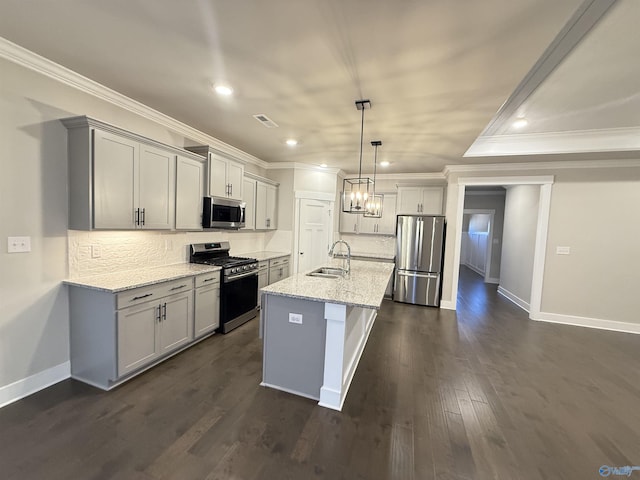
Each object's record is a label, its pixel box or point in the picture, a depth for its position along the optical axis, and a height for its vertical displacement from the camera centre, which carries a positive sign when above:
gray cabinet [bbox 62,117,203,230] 2.31 +0.37
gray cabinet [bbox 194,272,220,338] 3.13 -0.99
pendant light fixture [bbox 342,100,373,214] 2.67 +0.37
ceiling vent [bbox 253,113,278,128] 3.04 +1.22
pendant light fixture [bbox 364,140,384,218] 3.44 +0.31
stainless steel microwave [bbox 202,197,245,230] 3.55 +0.13
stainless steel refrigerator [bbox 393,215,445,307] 5.13 -0.53
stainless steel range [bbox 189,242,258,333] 3.51 -0.81
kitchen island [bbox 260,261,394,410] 2.22 -0.96
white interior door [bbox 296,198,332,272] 5.36 -0.12
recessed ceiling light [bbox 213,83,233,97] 2.41 +1.22
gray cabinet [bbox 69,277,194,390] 2.30 -1.03
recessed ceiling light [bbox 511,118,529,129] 3.37 +1.46
